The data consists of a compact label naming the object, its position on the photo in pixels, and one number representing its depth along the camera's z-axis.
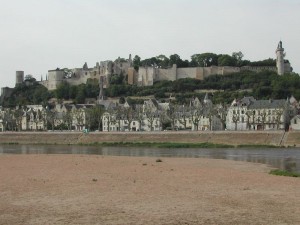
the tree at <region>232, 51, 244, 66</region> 156.45
